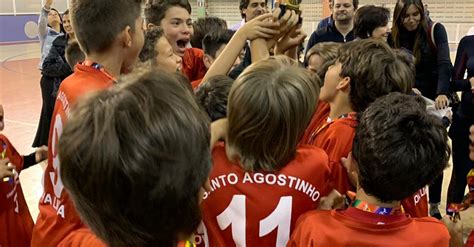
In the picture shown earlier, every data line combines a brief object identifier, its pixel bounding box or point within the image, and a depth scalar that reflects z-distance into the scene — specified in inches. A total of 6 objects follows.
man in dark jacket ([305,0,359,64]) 153.3
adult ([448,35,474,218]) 123.6
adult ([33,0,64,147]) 184.7
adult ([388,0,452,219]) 131.8
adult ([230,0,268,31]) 162.0
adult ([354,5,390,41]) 128.8
